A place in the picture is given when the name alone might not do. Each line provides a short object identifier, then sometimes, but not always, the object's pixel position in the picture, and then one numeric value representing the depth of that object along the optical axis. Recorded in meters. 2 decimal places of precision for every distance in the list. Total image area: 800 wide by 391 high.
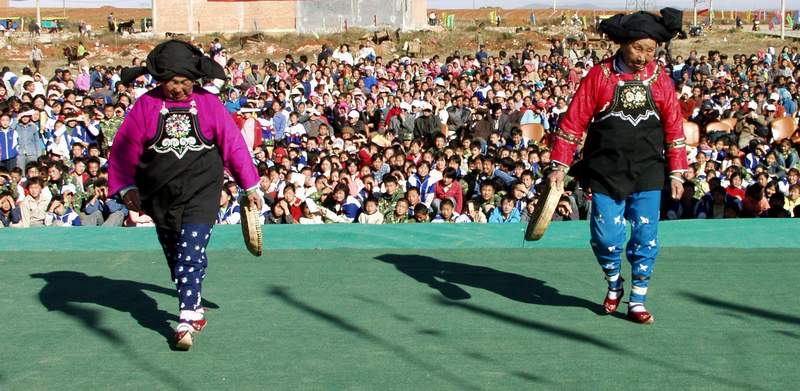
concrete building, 36.45
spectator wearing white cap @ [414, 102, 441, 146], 15.88
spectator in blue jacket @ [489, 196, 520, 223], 9.86
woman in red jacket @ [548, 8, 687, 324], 5.23
